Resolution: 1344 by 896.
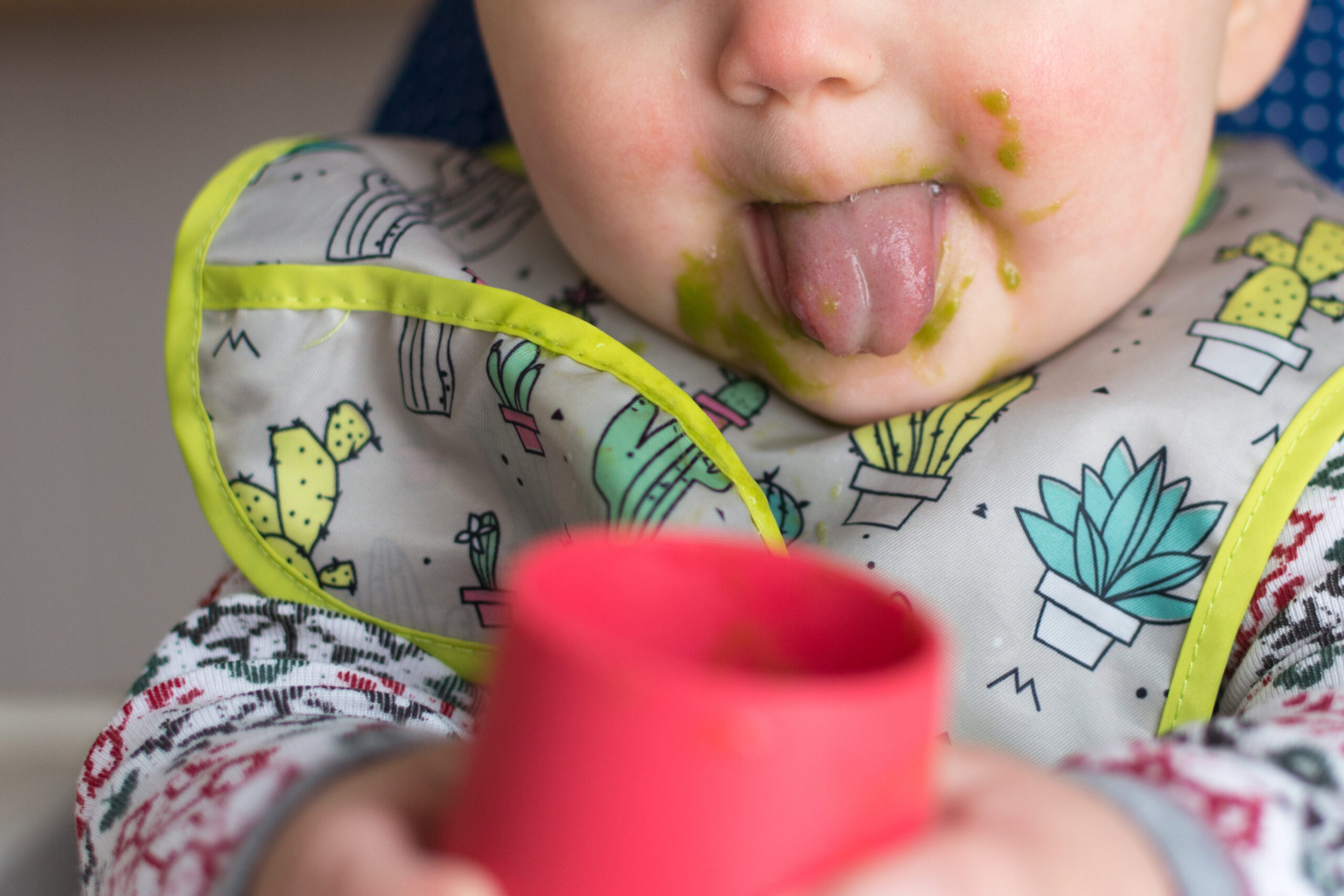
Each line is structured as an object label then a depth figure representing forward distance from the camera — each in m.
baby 0.49
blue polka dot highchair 0.63
